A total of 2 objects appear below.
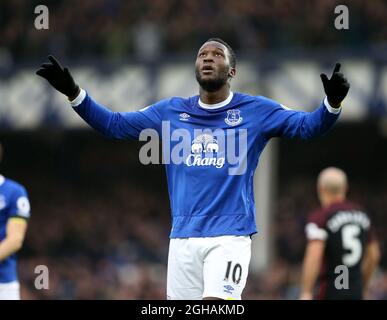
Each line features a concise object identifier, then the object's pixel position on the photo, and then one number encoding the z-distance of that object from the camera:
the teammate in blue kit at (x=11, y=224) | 18.55
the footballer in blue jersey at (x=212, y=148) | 14.33
